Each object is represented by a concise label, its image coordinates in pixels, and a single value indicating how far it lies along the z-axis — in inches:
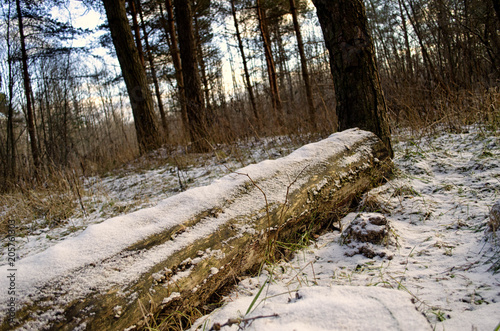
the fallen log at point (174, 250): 35.8
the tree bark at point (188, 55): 231.6
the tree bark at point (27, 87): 296.4
